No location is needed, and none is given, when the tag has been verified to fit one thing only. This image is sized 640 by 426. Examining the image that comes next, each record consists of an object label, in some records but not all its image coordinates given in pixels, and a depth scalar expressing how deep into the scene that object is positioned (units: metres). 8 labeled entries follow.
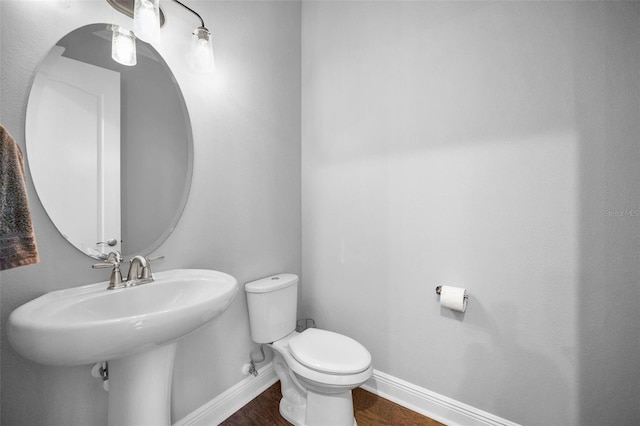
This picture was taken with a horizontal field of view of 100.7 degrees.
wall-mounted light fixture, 0.96
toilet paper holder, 1.38
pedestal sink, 0.63
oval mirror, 0.91
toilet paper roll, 1.29
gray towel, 0.62
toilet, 1.21
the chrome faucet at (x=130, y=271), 0.96
